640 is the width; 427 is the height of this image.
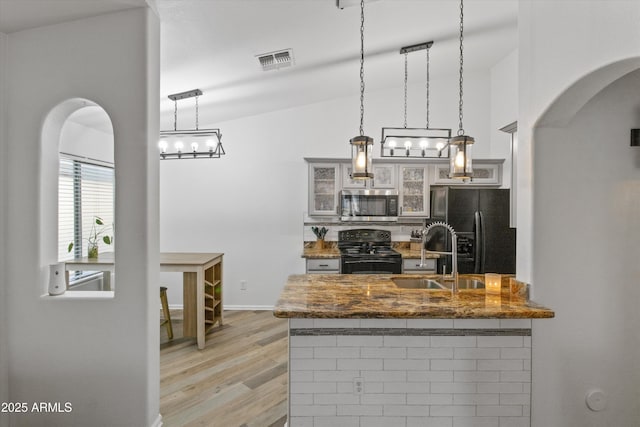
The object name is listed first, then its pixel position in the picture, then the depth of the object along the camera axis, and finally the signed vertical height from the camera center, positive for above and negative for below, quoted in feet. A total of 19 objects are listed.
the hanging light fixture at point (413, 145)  10.79 +2.08
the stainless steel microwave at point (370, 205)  14.46 +0.21
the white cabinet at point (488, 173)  14.60 +1.60
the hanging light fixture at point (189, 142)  10.98 +2.15
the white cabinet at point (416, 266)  14.07 -2.29
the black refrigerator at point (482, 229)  13.32 -0.70
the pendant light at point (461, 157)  6.75 +1.07
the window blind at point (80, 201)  11.65 +0.25
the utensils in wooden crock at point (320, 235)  15.43 -1.13
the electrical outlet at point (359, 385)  6.47 -3.28
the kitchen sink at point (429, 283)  8.69 -1.85
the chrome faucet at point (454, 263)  7.55 -1.21
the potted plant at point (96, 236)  12.13 -1.06
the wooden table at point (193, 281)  11.07 -2.52
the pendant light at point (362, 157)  6.97 +1.07
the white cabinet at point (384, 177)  14.75 +1.42
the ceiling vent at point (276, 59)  9.57 +4.30
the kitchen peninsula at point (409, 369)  6.43 -2.99
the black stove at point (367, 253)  13.84 -1.79
